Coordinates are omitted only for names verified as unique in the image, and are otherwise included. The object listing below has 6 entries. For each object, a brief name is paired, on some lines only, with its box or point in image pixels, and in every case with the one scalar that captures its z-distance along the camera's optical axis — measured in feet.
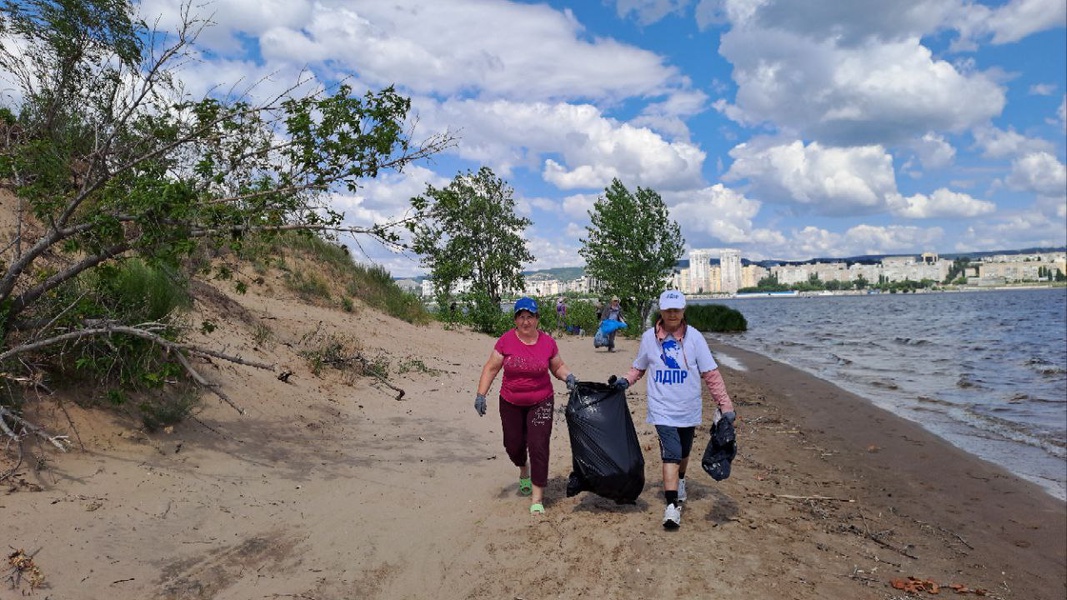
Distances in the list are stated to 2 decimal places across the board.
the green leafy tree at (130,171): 16.89
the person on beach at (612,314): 63.73
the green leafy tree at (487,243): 81.97
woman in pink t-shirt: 17.28
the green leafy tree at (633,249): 97.40
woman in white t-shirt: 16.34
